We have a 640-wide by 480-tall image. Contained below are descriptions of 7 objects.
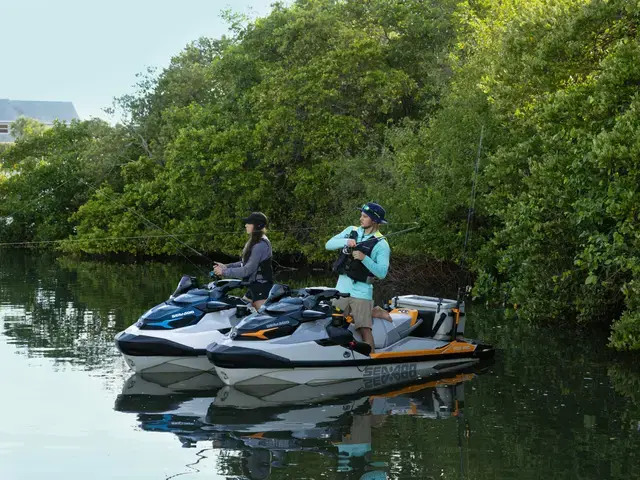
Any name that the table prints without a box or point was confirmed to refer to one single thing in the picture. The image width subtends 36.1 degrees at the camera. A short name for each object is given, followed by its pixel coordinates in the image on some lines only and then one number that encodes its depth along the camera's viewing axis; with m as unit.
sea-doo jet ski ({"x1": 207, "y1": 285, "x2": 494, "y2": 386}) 11.30
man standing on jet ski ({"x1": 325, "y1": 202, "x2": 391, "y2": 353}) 11.64
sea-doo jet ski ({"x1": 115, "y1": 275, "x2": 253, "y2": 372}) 12.03
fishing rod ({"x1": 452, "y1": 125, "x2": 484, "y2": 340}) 13.07
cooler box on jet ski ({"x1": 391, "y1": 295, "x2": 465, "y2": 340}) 13.06
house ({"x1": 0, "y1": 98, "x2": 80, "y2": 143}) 131.07
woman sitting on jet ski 12.73
